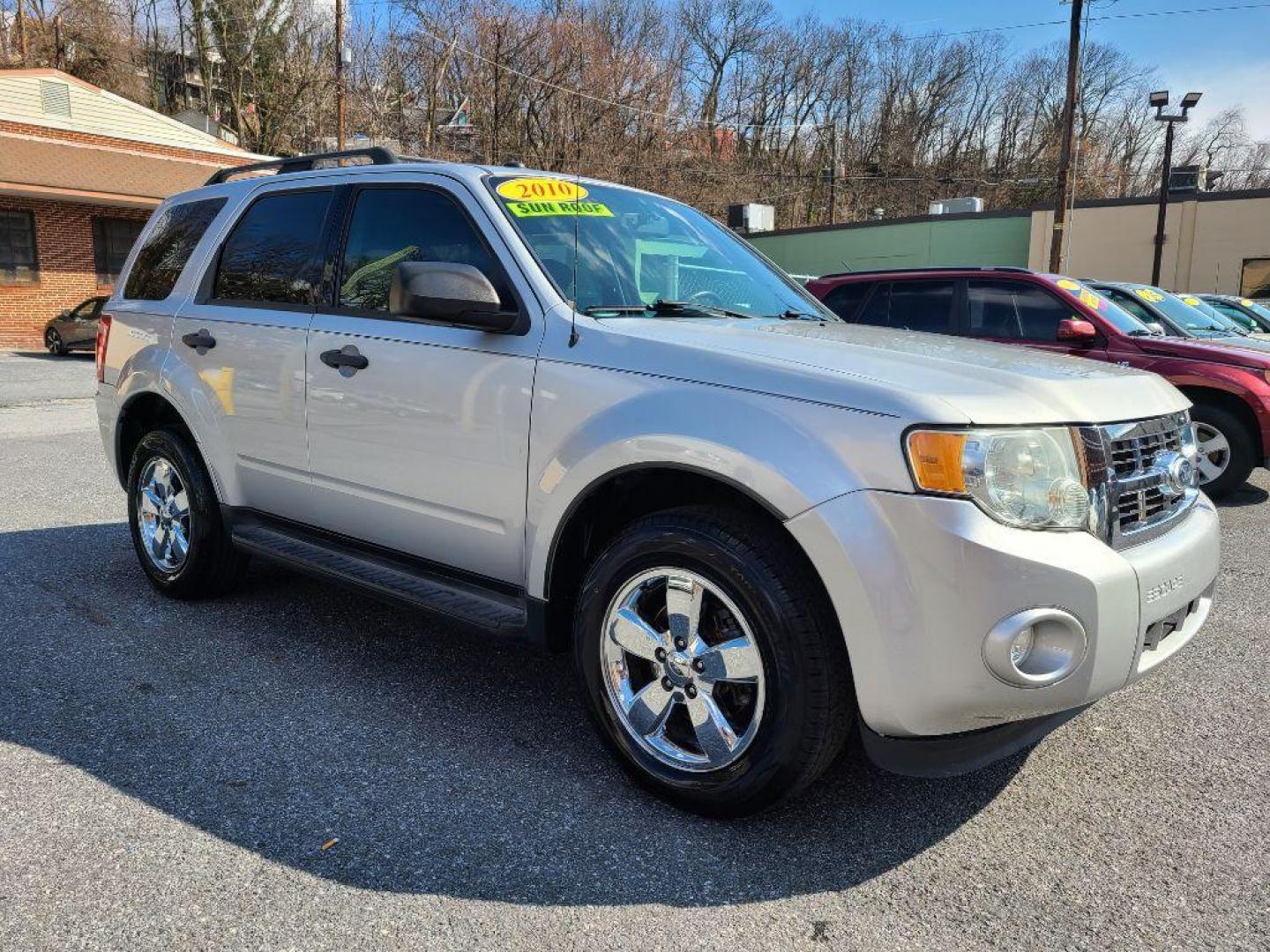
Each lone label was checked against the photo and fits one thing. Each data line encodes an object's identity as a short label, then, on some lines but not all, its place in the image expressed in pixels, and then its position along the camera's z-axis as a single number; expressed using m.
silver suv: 2.36
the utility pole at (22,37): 39.97
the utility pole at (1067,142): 23.47
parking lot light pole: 24.62
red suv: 7.71
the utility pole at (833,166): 53.31
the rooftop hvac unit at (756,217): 19.17
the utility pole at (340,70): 23.17
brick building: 24.31
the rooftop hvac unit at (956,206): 34.00
